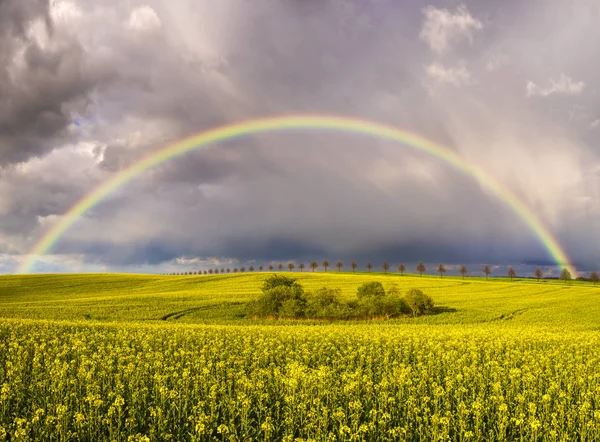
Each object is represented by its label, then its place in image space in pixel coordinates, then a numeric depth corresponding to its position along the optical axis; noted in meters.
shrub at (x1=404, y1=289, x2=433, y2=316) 50.94
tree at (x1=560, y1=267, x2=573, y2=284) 163.71
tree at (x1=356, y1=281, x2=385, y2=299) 53.00
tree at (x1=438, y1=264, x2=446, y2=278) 167.50
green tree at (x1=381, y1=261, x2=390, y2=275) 170.09
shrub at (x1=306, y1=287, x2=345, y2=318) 46.88
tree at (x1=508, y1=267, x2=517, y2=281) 165.75
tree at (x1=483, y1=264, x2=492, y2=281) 169.50
